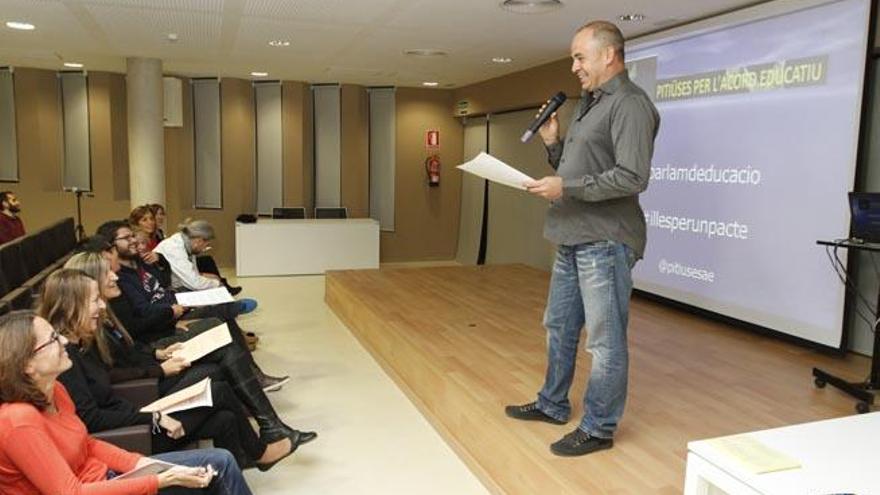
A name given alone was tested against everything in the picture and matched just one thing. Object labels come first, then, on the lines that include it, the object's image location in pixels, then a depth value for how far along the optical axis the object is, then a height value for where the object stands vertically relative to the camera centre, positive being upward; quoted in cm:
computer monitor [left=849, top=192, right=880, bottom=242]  346 -18
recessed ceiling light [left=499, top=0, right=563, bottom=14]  451 +114
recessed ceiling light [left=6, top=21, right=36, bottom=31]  558 +117
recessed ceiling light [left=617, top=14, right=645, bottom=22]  490 +116
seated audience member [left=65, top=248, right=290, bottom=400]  267 -84
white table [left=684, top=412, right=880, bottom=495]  130 -59
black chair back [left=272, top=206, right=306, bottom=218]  925 -59
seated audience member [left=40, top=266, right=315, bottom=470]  230 -87
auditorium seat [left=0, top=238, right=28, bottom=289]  375 -57
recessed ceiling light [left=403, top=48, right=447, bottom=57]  656 +119
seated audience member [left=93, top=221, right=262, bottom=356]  339 -68
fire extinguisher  1012 +6
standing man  231 -15
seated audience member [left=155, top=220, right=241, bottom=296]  454 -57
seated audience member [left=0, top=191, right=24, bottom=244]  588 -48
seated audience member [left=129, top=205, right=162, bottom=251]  484 -38
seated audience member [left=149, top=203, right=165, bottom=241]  540 -42
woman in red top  165 -70
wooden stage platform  267 -111
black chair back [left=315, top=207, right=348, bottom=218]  956 -60
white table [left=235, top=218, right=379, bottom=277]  837 -97
